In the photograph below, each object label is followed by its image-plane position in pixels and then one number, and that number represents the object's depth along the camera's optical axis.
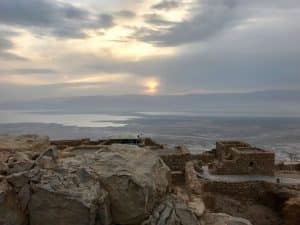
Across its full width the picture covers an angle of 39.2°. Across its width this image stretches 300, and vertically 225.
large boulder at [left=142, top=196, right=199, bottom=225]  9.20
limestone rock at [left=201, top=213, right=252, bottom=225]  10.56
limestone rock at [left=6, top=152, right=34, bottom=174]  9.08
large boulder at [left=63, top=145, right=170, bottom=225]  9.15
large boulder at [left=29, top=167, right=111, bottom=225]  8.63
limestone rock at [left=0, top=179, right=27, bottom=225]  8.43
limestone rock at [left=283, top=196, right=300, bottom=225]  22.25
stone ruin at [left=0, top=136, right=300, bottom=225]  8.67
